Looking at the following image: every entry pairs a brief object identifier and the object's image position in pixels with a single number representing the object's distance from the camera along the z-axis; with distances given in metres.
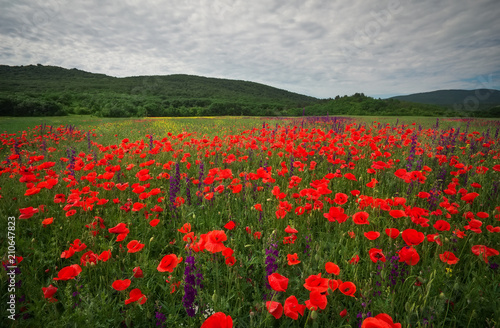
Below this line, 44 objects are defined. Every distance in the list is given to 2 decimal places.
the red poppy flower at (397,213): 1.73
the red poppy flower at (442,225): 1.69
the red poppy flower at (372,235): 1.48
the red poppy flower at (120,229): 1.65
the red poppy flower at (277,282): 1.09
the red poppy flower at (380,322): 0.86
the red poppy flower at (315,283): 1.15
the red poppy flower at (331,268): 1.27
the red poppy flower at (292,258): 1.58
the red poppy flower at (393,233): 1.55
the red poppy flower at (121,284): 1.31
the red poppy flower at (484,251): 1.57
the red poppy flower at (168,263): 1.32
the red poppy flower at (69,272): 1.38
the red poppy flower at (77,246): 1.78
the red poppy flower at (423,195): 2.23
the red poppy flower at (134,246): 1.54
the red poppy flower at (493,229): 1.80
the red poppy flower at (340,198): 2.07
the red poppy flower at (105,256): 1.64
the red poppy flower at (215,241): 1.27
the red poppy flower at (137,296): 1.31
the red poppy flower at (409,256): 1.33
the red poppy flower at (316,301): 1.05
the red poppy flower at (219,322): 0.90
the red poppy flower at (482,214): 1.84
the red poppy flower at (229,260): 1.52
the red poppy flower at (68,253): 1.72
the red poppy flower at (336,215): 1.78
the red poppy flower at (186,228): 1.76
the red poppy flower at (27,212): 1.86
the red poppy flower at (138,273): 1.47
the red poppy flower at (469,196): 2.00
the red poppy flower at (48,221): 1.96
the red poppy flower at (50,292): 1.38
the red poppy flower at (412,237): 1.41
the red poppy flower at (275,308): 1.08
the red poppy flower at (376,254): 1.35
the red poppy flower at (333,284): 1.22
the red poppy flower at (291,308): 1.05
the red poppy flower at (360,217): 1.70
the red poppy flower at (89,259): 1.69
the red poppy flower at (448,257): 1.53
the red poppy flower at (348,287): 1.15
